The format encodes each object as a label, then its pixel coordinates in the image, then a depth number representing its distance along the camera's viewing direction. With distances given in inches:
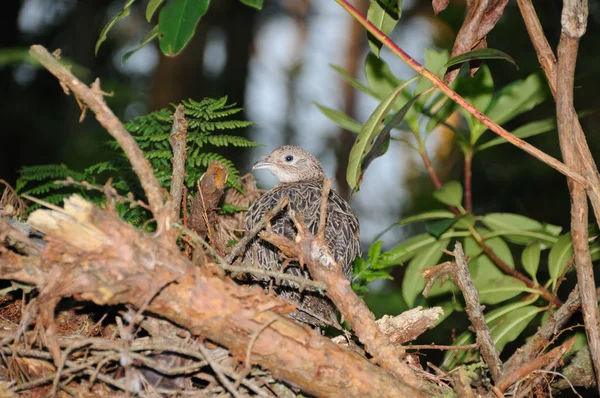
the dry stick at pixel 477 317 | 234.2
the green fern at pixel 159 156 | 295.3
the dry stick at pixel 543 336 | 236.5
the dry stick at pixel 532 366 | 219.1
